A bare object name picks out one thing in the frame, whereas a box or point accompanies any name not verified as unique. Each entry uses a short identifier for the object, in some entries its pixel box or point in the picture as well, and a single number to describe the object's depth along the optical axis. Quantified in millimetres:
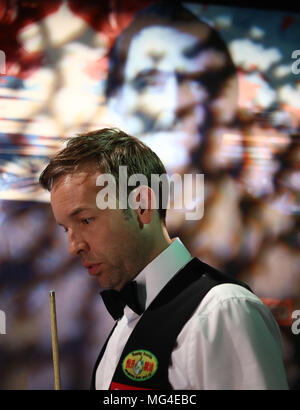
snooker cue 1431
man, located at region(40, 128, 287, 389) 1379
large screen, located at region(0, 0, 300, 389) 2175
